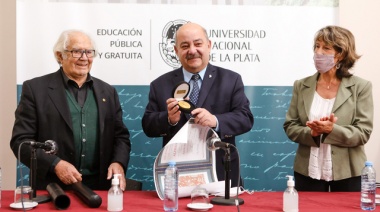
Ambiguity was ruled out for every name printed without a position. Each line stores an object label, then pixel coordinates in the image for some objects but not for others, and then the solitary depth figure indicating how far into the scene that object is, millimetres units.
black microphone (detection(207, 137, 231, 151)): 2244
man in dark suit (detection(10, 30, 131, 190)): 2863
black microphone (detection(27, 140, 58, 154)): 2275
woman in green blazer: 2791
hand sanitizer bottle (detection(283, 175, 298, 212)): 2129
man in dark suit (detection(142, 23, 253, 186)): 2719
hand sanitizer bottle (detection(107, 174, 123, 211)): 2141
